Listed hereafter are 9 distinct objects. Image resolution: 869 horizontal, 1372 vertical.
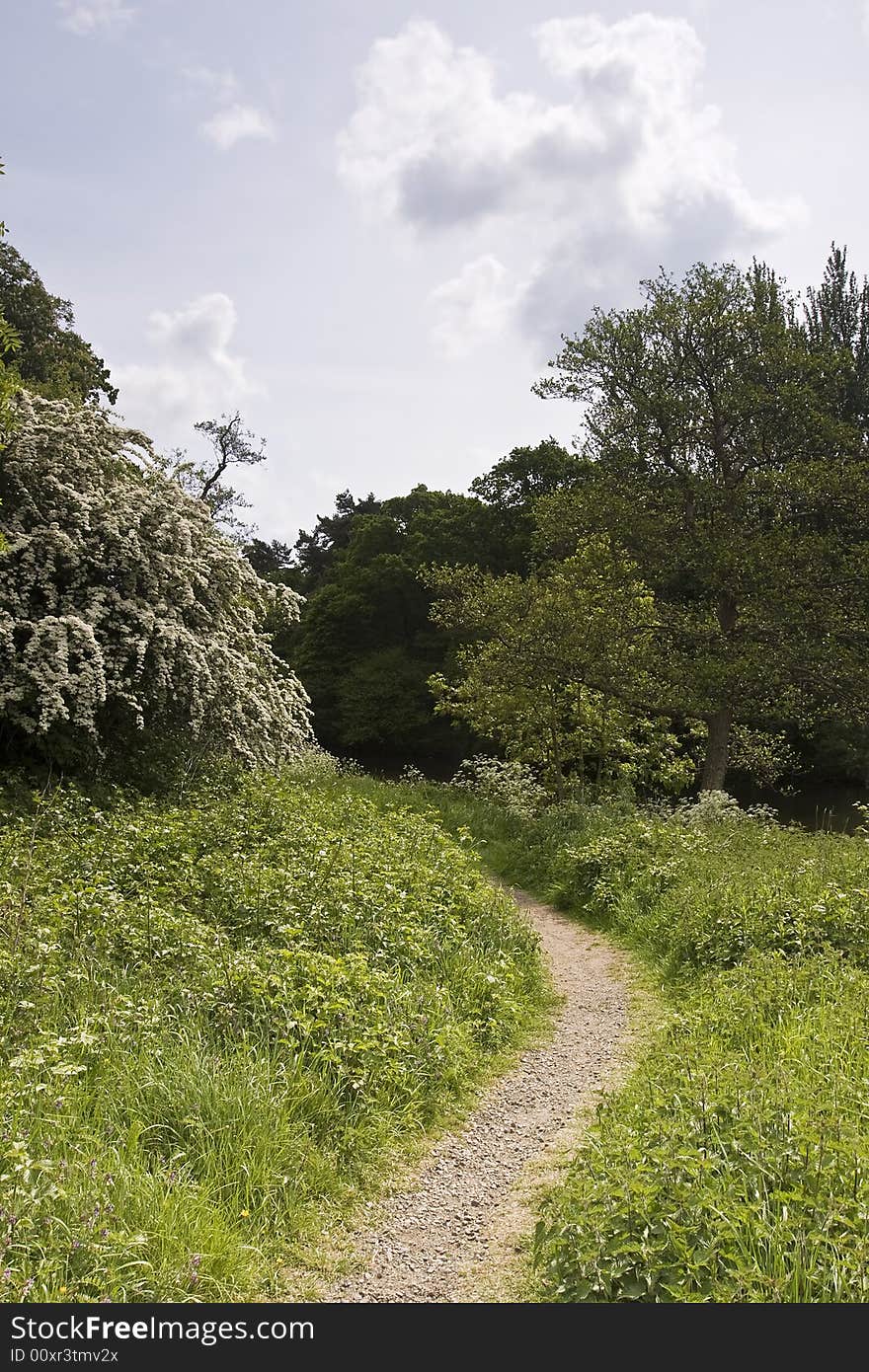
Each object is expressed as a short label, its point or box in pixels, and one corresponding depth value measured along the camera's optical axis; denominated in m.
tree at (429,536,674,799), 15.40
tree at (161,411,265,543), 31.69
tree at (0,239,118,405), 19.45
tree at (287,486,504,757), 31.44
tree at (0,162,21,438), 7.43
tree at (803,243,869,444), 22.50
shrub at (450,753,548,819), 15.64
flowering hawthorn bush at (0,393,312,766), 9.59
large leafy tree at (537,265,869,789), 15.35
